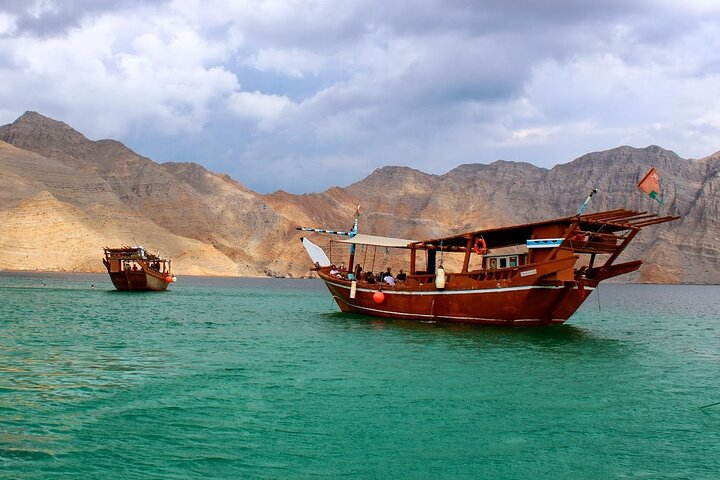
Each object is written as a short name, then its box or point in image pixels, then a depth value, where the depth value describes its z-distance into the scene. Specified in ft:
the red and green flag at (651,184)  89.56
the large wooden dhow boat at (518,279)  98.37
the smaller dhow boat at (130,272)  246.06
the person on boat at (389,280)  127.40
